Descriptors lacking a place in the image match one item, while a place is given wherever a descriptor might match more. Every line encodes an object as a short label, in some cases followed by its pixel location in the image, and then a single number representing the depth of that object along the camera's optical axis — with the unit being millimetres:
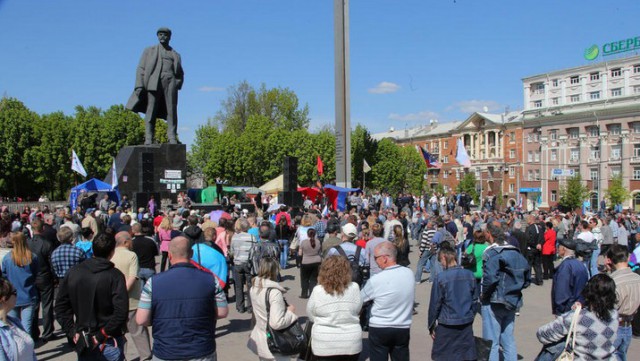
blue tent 25309
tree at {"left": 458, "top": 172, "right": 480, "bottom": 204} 77688
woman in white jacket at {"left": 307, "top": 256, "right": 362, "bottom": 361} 4832
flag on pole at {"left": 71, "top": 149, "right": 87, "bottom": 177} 26059
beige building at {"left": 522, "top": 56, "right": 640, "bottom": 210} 66438
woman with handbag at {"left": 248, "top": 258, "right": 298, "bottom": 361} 5188
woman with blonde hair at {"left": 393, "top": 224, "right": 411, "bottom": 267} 10219
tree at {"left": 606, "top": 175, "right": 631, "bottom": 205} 56094
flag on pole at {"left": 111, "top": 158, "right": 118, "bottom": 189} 23047
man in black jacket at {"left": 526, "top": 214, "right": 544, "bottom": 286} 14062
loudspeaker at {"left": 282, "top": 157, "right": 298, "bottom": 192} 25453
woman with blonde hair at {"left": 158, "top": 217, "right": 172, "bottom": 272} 12142
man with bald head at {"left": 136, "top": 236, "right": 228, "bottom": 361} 4355
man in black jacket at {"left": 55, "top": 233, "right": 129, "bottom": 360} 4867
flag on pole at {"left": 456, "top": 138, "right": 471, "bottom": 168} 34081
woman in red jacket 14188
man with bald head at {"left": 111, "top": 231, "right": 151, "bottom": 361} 6555
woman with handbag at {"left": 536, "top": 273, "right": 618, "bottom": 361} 4574
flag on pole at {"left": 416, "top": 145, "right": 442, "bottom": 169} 35594
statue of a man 22266
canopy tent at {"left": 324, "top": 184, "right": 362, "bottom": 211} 26375
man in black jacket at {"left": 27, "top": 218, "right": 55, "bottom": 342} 8031
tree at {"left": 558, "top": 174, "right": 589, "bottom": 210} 56438
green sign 70575
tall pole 27578
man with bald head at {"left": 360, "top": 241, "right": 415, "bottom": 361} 5422
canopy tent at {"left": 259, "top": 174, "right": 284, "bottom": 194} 37312
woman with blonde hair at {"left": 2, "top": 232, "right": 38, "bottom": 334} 7309
